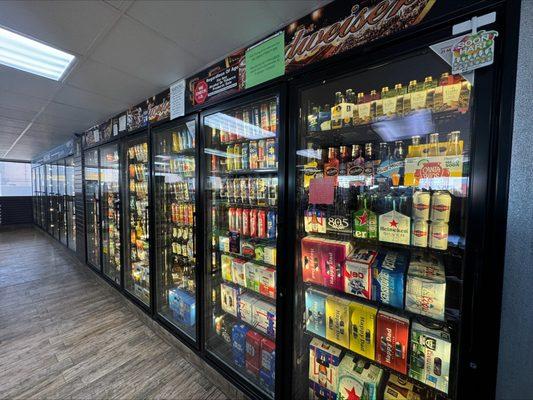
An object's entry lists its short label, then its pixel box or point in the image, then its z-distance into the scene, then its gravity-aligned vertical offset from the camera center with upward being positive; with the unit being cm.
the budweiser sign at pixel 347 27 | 105 +85
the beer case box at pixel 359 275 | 128 -49
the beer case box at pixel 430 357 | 109 -82
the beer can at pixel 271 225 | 176 -28
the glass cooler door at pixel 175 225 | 254 -45
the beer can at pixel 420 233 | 114 -21
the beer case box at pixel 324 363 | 143 -113
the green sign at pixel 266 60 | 149 +88
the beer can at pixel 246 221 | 192 -28
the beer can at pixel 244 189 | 200 -1
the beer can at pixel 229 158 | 207 +28
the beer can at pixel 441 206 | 108 -7
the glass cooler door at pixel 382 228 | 110 -21
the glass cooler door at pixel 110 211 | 363 -41
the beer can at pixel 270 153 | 179 +28
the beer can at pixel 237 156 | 202 +28
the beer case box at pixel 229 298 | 207 -102
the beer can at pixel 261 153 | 185 +29
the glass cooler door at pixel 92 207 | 404 -40
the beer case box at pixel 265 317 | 181 -104
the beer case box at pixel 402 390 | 124 -111
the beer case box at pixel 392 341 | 119 -81
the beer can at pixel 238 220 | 198 -28
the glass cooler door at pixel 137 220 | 315 -48
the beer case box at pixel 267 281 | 177 -73
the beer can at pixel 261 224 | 182 -28
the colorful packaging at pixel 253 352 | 187 -137
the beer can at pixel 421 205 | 113 -7
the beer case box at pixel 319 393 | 145 -133
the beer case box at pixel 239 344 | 198 -137
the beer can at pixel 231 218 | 202 -27
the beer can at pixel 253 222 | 187 -28
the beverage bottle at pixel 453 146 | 107 +21
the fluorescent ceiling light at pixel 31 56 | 167 +107
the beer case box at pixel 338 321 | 136 -80
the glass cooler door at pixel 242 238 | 182 -45
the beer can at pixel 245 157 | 196 +27
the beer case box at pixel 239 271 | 196 -73
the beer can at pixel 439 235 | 109 -22
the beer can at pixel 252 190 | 196 -2
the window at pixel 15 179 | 903 +29
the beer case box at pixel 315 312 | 146 -80
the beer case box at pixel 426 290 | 109 -49
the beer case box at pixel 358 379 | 129 -110
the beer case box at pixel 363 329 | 128 -80
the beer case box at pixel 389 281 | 120 -49
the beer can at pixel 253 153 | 191 +30
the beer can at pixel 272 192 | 186 -3
